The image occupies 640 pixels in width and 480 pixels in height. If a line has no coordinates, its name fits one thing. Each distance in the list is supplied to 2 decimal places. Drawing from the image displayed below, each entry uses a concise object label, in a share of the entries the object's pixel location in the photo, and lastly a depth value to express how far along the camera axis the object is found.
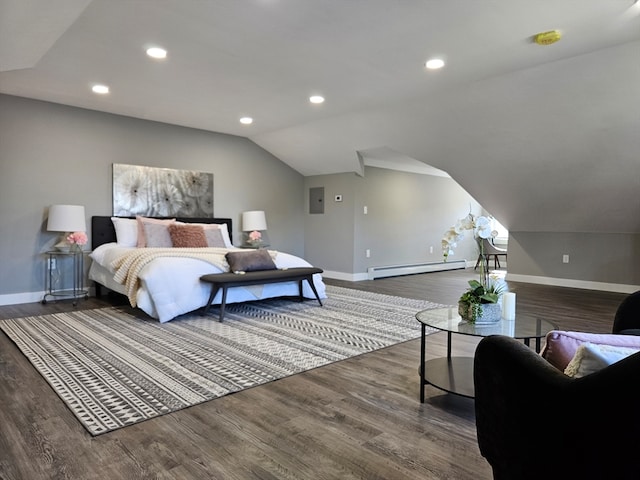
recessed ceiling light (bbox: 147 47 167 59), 3.35
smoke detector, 2.95
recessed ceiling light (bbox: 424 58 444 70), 3.49
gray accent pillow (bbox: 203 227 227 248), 5.44
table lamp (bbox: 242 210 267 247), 6.50
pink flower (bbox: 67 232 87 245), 4.74
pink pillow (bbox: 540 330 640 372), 1.07
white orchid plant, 2.20
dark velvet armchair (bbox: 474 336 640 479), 0.83
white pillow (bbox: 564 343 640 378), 0.96
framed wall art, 5.47
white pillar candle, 2.33
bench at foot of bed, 3.96
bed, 3.89
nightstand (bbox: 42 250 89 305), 4.83
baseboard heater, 7.12
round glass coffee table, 2.10
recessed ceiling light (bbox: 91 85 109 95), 4.31
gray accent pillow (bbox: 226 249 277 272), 4.22
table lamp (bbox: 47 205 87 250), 4.62
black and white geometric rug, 2.26
